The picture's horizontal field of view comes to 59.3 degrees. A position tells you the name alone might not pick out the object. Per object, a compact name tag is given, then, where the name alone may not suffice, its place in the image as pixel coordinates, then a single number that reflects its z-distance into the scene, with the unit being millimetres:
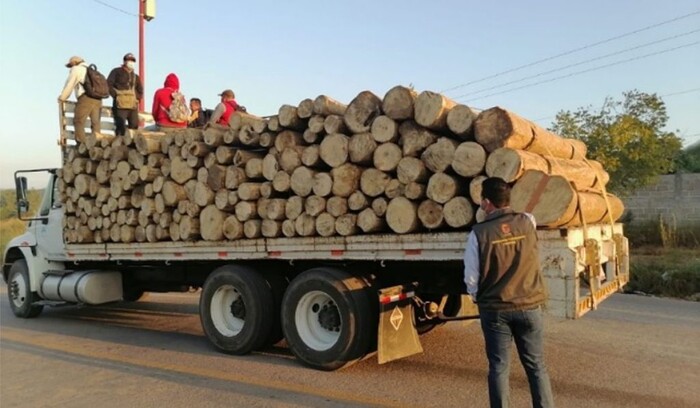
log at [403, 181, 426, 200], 5543
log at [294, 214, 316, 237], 6336
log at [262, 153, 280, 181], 6660
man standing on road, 4074
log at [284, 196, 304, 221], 6418
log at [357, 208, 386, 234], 5844
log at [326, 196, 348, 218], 6082
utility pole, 15249
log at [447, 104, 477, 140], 5340
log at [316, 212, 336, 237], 6156
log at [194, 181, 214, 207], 7234
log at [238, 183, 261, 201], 6809
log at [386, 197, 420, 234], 5555
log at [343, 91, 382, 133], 5957
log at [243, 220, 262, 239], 6778
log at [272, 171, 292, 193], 6555
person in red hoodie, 9836
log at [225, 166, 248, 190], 6926
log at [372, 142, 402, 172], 5703
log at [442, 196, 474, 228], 5227
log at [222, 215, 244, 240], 6965
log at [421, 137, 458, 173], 5387
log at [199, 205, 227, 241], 7117
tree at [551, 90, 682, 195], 15883
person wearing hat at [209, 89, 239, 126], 9297
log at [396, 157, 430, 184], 5539
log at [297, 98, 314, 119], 6430
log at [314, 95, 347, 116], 6332
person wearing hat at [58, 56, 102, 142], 9984
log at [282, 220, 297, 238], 6492
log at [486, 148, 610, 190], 5027
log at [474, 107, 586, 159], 5160
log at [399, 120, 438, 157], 5555
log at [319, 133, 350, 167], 6043
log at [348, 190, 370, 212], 5945
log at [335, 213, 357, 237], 6000
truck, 5258
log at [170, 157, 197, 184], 7452
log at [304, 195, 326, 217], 6234
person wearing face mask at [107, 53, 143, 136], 10405
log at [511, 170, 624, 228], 4930
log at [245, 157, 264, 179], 6824
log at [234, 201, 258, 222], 6816
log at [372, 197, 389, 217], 5809
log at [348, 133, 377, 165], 5895
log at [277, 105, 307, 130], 6547
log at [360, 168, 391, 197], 5828
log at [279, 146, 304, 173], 6473
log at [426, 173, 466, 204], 5324
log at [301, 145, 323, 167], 6312
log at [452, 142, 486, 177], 5191
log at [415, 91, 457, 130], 5449
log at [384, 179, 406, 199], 5707
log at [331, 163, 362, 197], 6016
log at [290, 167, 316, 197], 6336
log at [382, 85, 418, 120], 5660
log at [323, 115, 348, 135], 6168
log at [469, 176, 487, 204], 5141
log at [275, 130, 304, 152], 6574
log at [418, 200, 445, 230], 5426
